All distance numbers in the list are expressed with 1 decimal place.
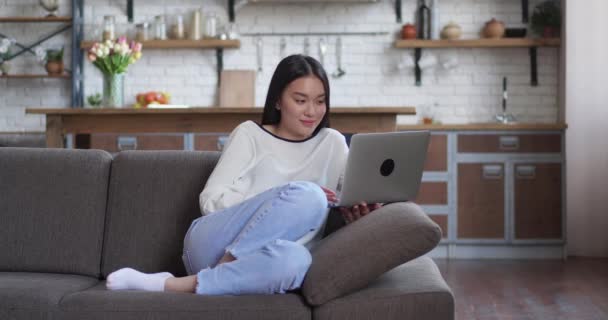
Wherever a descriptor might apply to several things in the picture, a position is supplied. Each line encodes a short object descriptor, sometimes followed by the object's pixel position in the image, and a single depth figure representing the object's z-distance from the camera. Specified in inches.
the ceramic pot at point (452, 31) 249.3
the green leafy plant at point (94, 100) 254.1
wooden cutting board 256.5
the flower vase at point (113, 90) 209.0
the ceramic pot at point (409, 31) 252.1
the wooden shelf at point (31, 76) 251.5
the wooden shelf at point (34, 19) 252.8
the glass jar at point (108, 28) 250.8
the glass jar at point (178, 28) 254.2
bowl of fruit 237.8
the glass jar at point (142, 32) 255.6
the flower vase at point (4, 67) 255.9
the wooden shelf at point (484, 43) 246.5
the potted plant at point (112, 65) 210.4
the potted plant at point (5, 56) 255.2
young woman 87.3
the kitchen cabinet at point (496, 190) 226.5
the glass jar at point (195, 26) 253.9
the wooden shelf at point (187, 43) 251.3
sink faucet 245.6
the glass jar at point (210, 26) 253.6
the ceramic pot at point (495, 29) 248.1
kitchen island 186.2
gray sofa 86.4
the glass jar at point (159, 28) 254.2
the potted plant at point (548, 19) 247.3
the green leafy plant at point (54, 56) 253.6
